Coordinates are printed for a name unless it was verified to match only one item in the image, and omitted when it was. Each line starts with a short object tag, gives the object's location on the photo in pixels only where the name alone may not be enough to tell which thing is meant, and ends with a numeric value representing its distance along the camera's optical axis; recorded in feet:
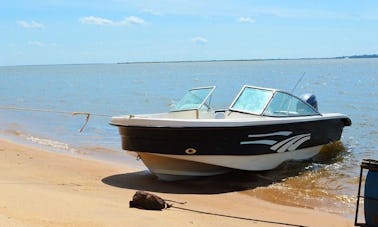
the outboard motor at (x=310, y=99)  42.42
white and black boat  30.76
